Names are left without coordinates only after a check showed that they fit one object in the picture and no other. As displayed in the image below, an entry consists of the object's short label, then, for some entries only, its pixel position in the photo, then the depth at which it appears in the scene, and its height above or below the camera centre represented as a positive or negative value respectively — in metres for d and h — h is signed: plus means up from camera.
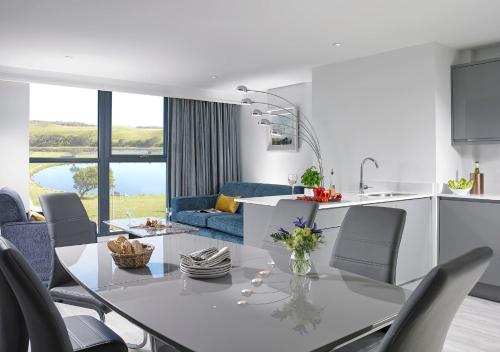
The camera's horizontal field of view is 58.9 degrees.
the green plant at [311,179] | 3.93 -0.01
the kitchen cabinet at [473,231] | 3.96 -0.50
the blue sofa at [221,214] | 5.57 -0.49
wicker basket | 2.07 -0.38
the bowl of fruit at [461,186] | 4.31 -0.08
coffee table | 4.44 -0.53
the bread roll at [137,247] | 2.13 -0.34
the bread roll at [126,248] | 2.12 -0.33
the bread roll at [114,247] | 2.15 -0.34
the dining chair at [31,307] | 1.44 -0.44
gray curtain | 7.15 +0.54
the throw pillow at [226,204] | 6.57 -0.39
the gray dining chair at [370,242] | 2.16 -0.33
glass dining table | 1.28 -0.44
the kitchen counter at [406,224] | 3.55 -0.39
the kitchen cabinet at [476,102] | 4.23 +0.75
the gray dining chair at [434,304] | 1.07 -0.32
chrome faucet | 4.66 -0.05
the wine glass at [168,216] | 4.94 -0.43
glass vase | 1.92 -0.37
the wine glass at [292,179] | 4.44 -0.01
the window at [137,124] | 7.02 +0.88
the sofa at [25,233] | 4.04 -0.50
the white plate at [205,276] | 1.90 -0.42
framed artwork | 6.67 +0.75
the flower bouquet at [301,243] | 1.89 -0.28
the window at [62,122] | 6.41 +0.85
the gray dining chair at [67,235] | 2.47 -0.38
